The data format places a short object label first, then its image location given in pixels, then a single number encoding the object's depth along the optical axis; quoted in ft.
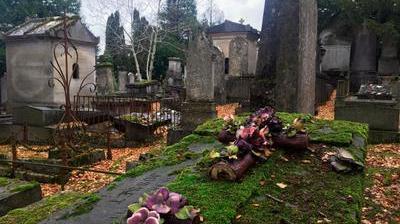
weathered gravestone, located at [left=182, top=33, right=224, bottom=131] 30.71
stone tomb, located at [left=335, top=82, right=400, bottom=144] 30.12
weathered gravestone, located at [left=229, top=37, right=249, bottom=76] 70.95
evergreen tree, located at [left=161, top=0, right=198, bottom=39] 109.91
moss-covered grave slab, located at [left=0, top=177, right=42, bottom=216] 13.56
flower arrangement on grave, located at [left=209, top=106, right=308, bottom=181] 6.17
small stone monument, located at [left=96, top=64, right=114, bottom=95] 58.80
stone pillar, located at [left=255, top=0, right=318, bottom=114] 20.26
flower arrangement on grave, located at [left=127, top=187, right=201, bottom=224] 4.39
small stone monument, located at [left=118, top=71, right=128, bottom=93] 84.51
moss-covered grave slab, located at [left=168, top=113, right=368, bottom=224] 5.14
